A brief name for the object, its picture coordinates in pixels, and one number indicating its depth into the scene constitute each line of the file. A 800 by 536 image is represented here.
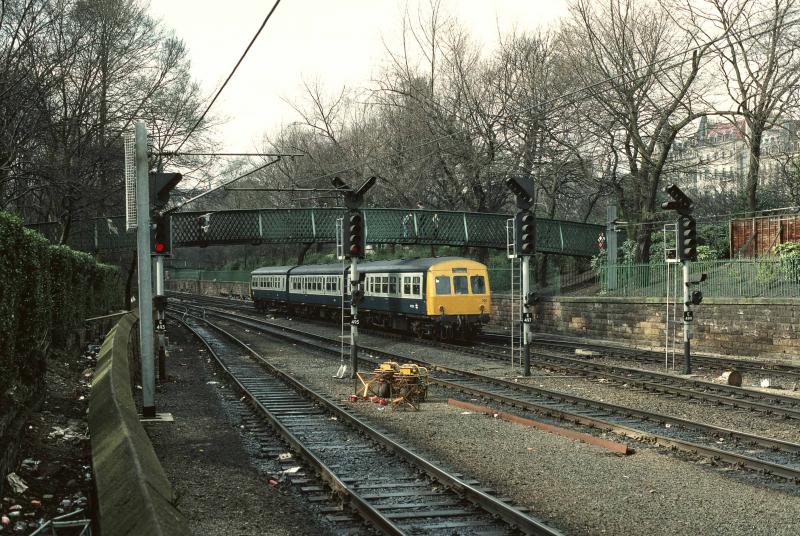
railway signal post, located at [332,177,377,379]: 19.05
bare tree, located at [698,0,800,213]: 29.89
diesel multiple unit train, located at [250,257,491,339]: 29.58
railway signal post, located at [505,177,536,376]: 19.59
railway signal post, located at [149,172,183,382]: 14.31
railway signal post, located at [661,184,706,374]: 19.53
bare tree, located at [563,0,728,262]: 32.56
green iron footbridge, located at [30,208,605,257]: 39.38
